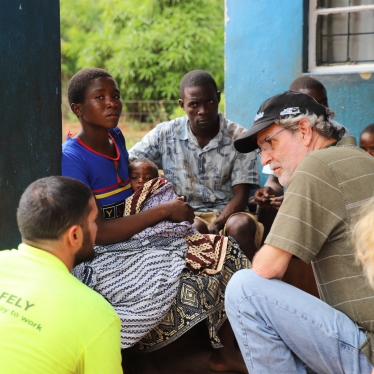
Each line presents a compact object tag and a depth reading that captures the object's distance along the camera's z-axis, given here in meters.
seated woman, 3.04
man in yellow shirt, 1.84
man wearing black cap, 2.24
